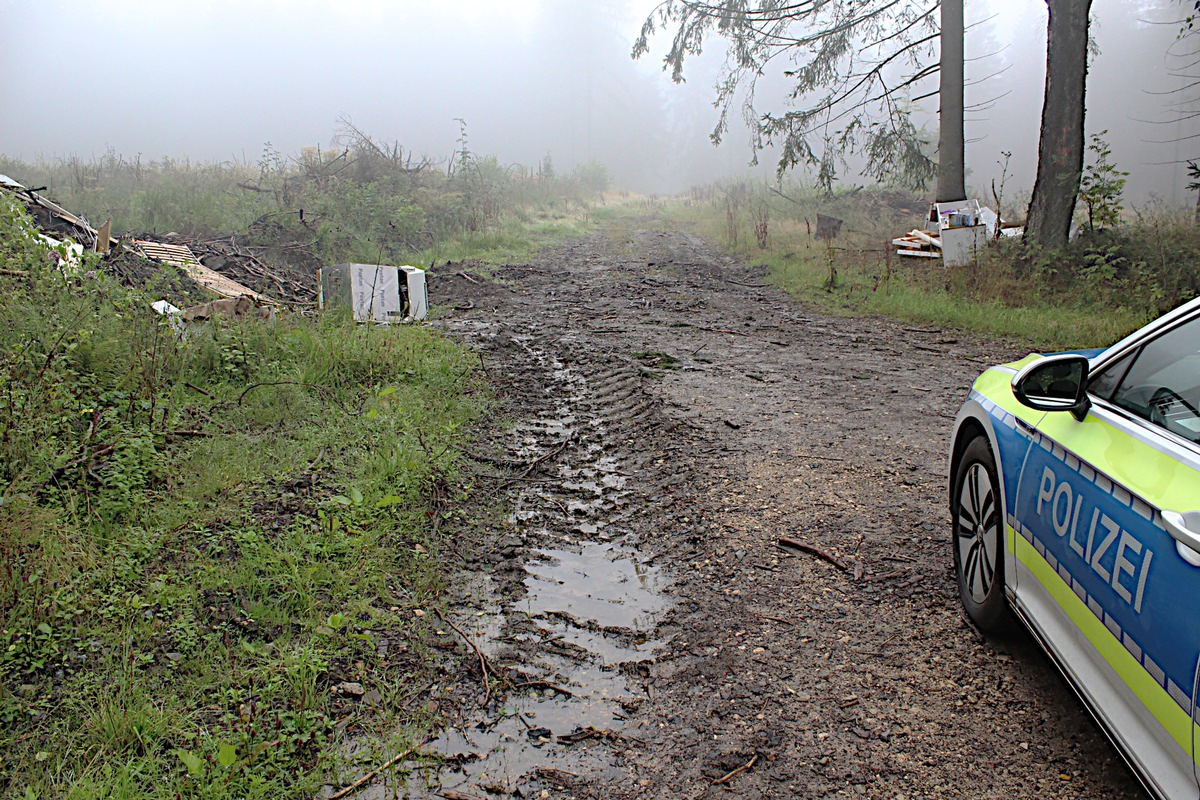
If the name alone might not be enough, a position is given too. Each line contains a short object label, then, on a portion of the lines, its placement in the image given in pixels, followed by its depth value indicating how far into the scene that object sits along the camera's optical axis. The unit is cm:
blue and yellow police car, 175
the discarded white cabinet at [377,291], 869
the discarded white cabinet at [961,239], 1210
